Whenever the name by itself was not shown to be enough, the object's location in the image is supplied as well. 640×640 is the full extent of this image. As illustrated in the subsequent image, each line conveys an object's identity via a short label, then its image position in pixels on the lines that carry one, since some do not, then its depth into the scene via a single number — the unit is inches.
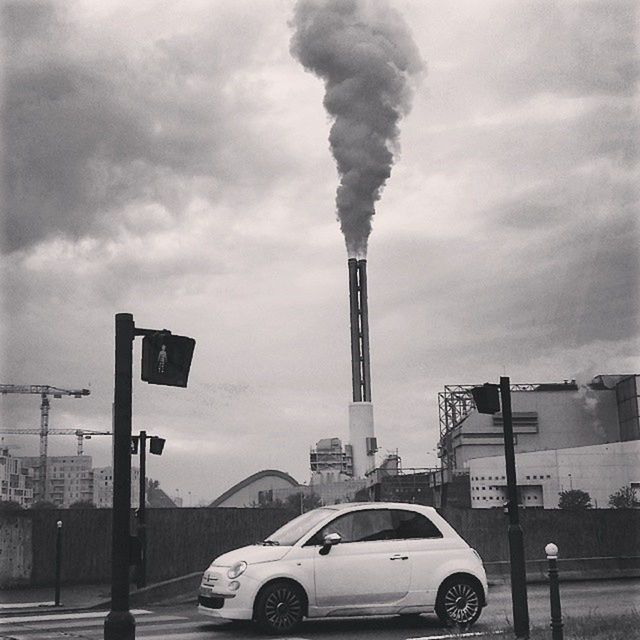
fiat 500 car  454.3
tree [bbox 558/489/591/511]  3329.2
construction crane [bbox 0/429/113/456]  7494.6
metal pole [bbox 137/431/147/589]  739.4
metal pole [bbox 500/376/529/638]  402.0
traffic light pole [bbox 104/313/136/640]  282.2
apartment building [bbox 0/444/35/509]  7029.5
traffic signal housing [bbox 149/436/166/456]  807.1
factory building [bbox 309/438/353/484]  5022.1
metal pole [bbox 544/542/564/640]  346.0
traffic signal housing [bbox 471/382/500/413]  431.8
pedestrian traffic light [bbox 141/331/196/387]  301.4
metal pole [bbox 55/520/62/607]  658.3
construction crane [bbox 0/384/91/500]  6796.3
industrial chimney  3850.9
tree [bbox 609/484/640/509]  3270.2
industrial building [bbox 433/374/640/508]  3481.8
